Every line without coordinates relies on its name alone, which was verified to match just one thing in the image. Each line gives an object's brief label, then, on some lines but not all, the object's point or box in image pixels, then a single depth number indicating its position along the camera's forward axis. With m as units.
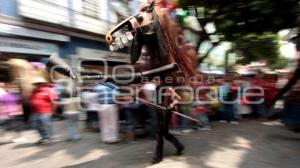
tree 4.79
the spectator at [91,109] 8.09
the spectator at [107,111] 7.23
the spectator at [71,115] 7.36
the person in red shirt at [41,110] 7.11
